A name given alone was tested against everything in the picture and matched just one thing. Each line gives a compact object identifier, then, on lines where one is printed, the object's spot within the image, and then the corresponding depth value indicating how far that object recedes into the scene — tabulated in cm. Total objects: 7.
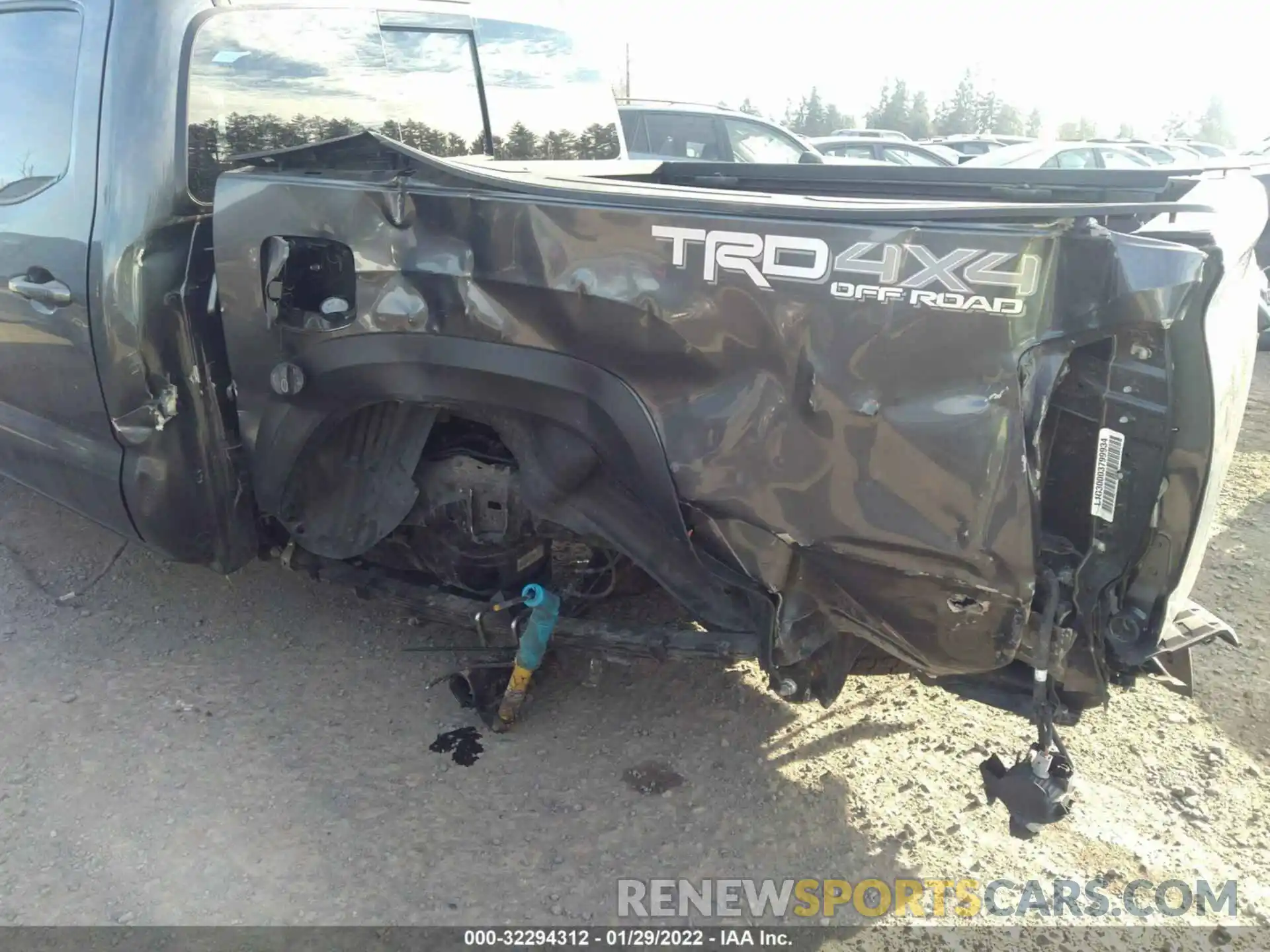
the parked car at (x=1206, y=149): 1435
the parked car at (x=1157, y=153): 1265
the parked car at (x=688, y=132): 911
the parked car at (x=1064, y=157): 1034
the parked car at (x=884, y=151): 1387
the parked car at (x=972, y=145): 1905
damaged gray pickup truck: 200
